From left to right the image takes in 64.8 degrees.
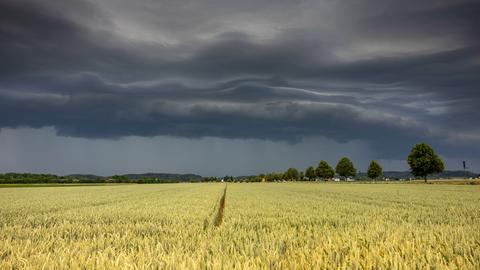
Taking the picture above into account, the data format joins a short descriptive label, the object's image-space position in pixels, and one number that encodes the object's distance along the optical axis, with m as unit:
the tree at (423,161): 91.19
